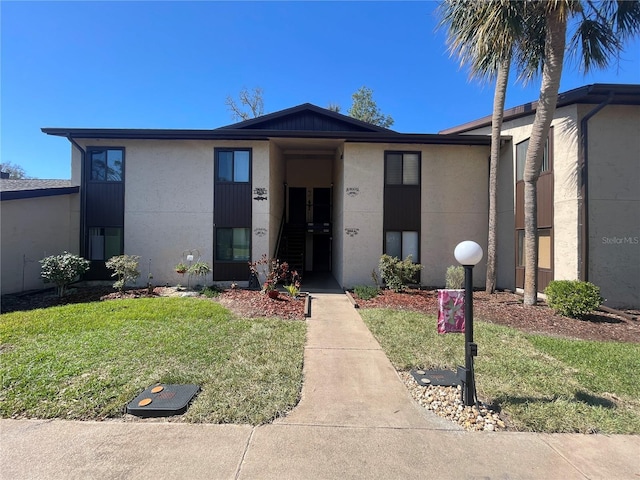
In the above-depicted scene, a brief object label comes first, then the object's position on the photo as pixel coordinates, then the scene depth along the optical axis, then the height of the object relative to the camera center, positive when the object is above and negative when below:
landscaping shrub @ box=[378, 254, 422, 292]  10.59 -0.99
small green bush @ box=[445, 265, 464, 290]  10.18 -1.16
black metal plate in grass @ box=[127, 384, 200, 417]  3.42 -1.83
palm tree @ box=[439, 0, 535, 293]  7.57 +5.26
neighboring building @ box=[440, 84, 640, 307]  8.77 +1.37
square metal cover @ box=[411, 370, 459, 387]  4.23 -1.88
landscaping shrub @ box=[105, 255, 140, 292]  10.16 -0.94
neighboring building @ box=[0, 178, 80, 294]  9.70 +0.32
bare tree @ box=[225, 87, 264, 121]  26.55 +11.10
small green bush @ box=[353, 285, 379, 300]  9.78 -1.61
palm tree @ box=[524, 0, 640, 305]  7.50 +4.90
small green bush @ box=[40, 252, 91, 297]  9.23 -0.90
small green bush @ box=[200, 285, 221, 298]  9.92 -1.65
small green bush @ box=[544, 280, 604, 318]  7.50 -1.33
